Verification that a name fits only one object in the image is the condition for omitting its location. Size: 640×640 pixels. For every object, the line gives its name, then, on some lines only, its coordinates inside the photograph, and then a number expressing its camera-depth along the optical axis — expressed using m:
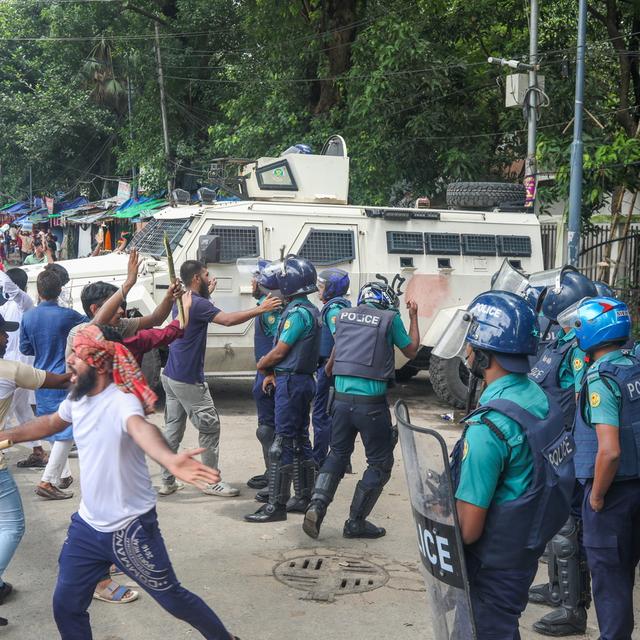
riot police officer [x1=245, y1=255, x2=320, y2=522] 6.62
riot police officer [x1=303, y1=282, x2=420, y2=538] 6.09
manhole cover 5.38
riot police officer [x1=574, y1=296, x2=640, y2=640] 3.81
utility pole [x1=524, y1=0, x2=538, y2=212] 15.19
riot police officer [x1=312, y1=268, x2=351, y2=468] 7.65
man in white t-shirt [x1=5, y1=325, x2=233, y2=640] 3.70
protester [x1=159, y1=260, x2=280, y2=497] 7.07
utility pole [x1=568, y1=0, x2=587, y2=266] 13.37
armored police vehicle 10.38
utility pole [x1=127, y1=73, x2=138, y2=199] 29.99
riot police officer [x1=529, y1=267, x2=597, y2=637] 4.72
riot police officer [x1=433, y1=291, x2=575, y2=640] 2.89
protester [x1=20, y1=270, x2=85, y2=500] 7.24
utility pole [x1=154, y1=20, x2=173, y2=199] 24.75
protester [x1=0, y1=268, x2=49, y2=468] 8.30
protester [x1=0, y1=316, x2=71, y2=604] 4.79
